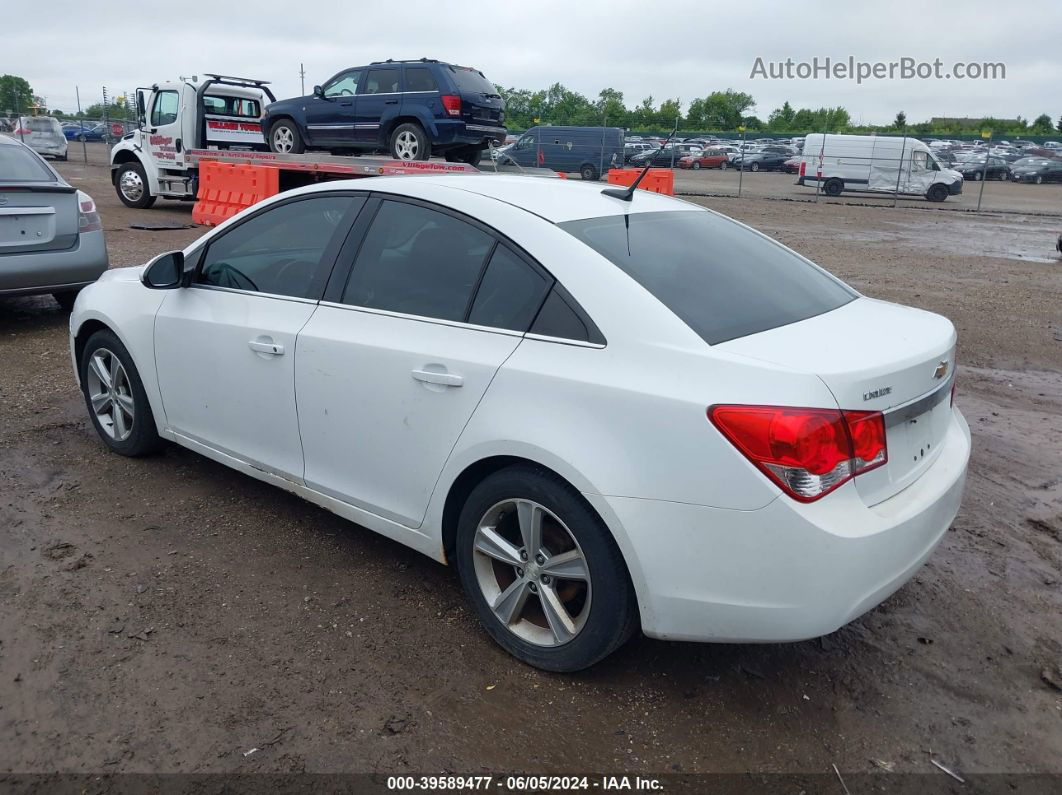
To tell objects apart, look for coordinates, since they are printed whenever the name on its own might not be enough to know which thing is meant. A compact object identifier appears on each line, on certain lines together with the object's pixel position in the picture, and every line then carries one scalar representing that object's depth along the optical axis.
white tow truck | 16.42
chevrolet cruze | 2.50
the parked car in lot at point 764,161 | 45.62
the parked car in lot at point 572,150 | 28.67
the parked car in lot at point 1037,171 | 40.28
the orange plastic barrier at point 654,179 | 13.84
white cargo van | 28.53
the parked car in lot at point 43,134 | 31.14
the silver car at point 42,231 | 7.01
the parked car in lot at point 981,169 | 40.38
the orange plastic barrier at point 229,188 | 13.35
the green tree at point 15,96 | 46.10
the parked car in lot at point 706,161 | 45.09
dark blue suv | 13.49
